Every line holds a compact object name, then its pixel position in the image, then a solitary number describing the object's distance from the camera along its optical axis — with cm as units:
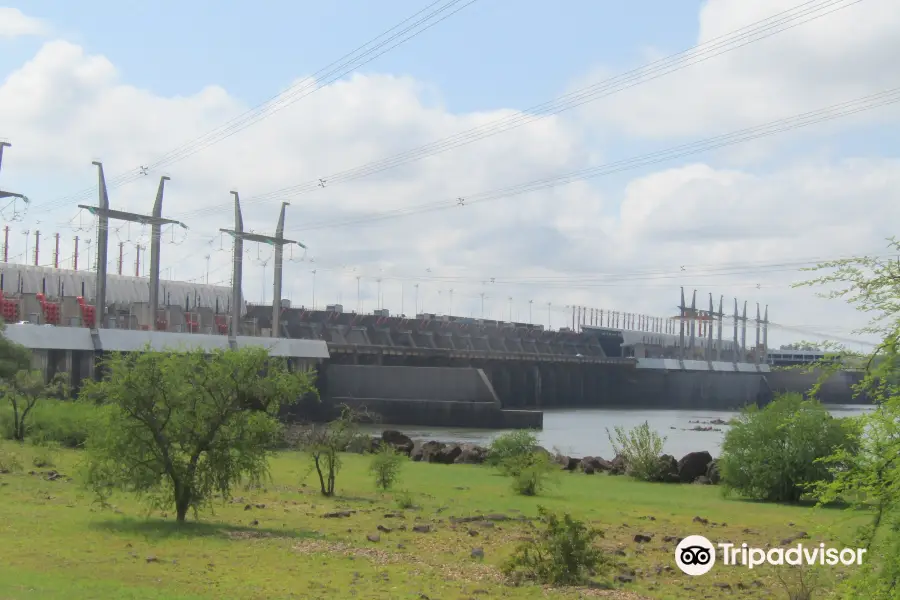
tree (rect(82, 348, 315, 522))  1617
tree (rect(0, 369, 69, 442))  3254
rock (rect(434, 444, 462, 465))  3697
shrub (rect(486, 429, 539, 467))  3183
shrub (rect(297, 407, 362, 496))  2325
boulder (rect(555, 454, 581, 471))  3450
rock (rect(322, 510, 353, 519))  1845
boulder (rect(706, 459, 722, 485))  2968
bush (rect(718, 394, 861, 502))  2372
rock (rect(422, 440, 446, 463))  3731
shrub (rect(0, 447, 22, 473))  2325
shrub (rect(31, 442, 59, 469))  2511
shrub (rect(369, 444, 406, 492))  2420
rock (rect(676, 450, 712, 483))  3047
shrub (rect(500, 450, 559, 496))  2417
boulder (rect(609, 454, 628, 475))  3334
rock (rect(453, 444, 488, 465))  3731
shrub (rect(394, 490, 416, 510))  2039
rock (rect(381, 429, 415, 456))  3950
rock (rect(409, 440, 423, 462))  3830
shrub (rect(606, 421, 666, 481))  3084
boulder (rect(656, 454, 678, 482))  3078
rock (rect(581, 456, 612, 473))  3431
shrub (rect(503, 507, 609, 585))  1237
